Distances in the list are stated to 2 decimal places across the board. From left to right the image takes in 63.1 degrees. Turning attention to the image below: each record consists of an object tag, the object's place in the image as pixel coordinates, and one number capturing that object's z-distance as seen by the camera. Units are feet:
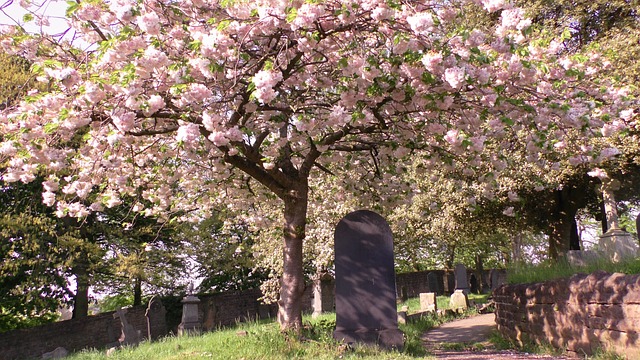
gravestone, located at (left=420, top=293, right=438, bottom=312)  66.44
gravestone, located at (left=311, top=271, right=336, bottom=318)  72.74
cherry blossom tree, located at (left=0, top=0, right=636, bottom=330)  20.62
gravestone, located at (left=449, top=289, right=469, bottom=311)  69.21
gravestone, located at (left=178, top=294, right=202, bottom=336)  55.06
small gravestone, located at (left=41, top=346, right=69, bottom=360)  45.73
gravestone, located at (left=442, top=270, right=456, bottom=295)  125.95
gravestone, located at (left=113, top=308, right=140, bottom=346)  51.36
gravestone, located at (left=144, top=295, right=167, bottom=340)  61.95
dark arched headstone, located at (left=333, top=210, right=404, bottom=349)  29.84
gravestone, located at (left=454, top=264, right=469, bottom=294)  90.63
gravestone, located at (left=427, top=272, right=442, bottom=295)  105.70
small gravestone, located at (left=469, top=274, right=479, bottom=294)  120.47
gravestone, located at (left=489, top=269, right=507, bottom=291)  123.03
